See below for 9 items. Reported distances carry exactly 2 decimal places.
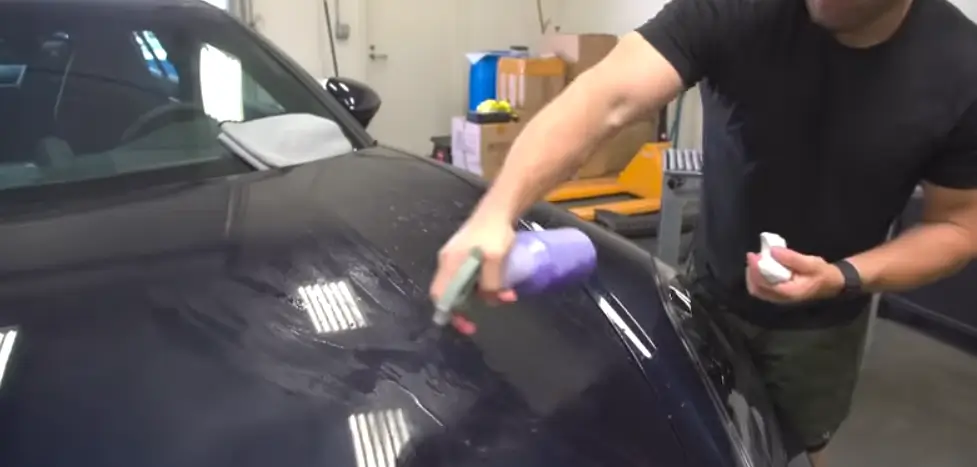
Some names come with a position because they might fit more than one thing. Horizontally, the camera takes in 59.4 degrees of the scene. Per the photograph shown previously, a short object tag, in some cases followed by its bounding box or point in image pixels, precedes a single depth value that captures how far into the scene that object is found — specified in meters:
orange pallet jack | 4.59
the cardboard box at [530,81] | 4.95
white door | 5.41
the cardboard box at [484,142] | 4.75
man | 1.18
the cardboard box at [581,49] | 5.00
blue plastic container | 5.37
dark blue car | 0.92
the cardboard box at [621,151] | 5.13
